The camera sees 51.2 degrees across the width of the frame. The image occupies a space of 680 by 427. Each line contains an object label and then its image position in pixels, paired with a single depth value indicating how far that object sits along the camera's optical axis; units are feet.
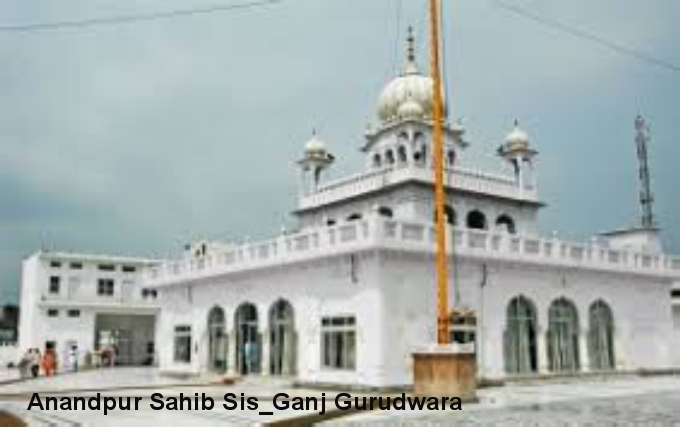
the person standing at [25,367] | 109.87
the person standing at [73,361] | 132.07
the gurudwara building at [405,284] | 75.15
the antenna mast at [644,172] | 173.37
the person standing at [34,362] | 113.29
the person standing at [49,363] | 117.58
